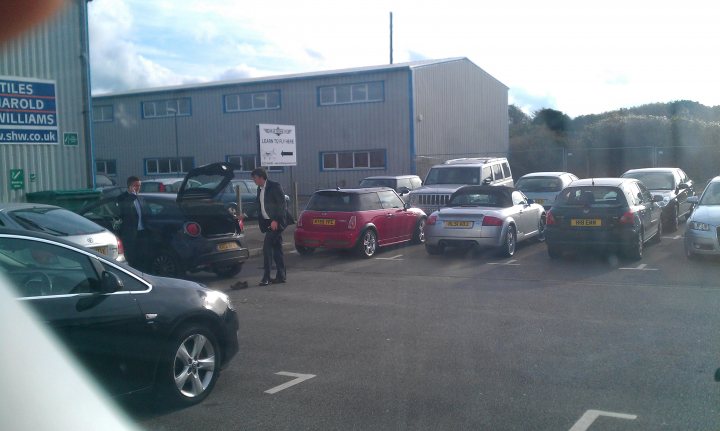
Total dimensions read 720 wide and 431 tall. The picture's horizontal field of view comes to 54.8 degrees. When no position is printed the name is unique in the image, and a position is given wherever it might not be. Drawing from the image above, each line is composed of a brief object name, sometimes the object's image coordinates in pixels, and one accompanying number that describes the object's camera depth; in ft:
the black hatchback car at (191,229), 38.32
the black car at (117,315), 16.72
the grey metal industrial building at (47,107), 56.18
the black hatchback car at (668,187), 58.44
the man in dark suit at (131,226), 38.27
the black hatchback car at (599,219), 42.88
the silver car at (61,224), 31.68
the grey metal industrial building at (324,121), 110.83
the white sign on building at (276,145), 57.98
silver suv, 61.26
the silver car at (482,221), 46.47
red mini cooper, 48.08
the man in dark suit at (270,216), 38.06
